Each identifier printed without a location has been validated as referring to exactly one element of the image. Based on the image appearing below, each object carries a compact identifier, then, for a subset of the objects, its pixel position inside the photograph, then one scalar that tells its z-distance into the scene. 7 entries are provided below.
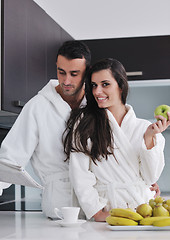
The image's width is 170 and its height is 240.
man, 2.04
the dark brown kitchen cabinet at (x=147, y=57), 3.26
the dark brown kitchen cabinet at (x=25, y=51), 2.27
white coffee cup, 1.75
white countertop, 1.54
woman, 1.94
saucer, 1.75
